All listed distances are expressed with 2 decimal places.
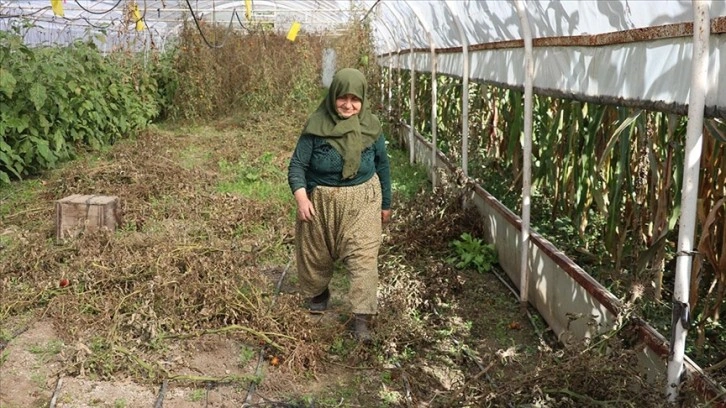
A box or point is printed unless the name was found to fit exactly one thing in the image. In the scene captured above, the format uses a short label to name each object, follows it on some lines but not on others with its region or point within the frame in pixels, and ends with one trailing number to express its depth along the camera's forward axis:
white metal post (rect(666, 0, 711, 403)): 2.48
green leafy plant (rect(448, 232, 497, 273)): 5.44
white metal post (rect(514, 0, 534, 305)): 4.54
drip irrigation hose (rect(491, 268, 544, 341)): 4.18
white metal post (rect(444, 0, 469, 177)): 6.37
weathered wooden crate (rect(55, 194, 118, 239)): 5.77
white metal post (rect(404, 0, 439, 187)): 7.88
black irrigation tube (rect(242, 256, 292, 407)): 3.41
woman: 4.06
